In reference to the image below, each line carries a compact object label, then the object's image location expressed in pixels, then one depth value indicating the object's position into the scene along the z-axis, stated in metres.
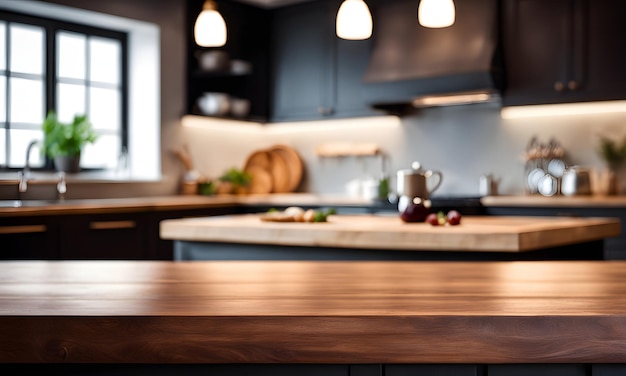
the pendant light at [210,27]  3.09
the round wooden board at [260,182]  6.41
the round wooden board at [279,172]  6.58
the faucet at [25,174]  4.71
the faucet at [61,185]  5.01
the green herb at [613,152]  5.21
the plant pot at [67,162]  5.02
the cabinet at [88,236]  4.06
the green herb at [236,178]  6.04
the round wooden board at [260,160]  6.63
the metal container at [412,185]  3.46
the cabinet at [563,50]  4.93
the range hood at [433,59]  5.30
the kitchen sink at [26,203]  4.18
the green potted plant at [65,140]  4.96
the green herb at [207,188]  5.99
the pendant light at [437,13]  2.85
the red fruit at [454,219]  2.99
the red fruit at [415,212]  3.17
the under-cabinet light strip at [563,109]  5.23
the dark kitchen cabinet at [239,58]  6.03
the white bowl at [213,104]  6.04
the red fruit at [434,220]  2.99
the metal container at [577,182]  5.07
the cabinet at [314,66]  6.11
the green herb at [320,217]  3.22
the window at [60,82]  5.03
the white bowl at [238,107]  6.28
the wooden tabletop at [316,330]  1.16
